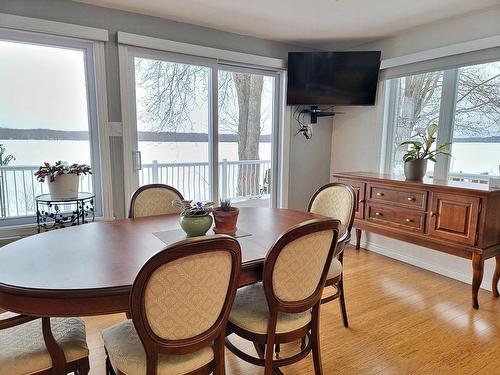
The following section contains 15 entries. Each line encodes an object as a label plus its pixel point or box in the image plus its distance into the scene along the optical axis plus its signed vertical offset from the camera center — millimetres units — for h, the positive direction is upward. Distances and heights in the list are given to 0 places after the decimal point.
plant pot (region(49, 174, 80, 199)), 2611 -356
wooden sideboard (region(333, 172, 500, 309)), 2492 -581
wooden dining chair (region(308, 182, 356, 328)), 2055 -480
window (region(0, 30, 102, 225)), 2691 +244
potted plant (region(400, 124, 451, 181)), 3033 -121
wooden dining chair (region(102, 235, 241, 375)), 1095 -587
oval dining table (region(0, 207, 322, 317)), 1161 -501
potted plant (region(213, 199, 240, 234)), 1885 -420
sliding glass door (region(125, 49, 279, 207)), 3221 +169
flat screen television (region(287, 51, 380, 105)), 3721 +759
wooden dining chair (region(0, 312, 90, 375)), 1231 -798
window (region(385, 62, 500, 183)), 2969 +317
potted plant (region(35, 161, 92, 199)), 2596 -285
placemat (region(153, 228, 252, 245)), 1734 -498
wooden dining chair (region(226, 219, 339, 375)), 1421 -682
